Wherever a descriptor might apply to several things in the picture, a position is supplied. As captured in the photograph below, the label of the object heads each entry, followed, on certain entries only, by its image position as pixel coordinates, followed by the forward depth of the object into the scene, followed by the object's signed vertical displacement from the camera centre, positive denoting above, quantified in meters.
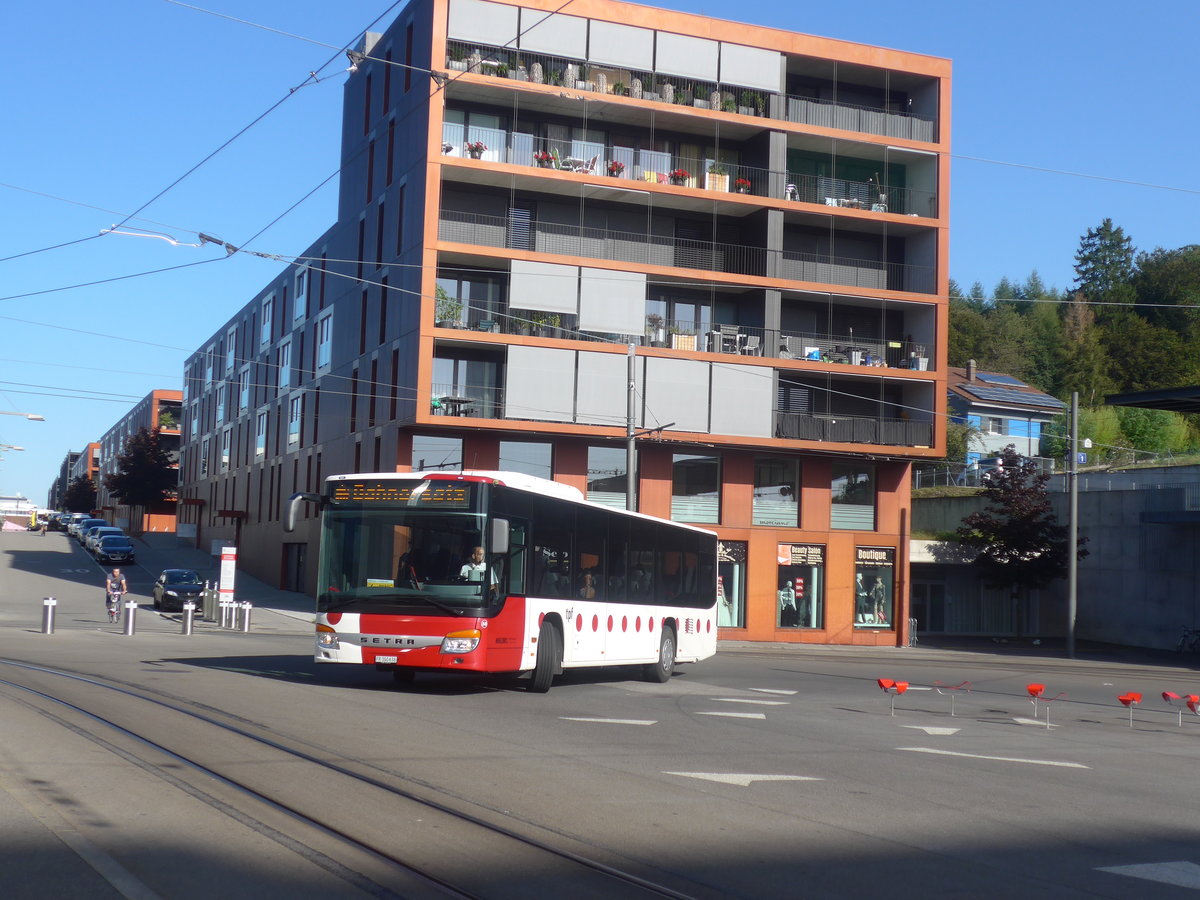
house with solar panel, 83.38 +10.42
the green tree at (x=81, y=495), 157.25 +5.39
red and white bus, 17.02 -0.33
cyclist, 38.81 -1.61
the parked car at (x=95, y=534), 71.81 +0.27
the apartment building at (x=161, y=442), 110.88 +9.56
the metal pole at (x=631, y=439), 35.78 +3.37
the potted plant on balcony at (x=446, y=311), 40.56 +7.67
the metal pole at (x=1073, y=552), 40.00 +0.59
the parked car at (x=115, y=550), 68.75 -0.58
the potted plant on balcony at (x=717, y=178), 43.62 +13.06
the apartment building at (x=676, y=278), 40.75 +9.44
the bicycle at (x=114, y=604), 38.97 -1.99
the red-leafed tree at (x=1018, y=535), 46.97 +1.26
